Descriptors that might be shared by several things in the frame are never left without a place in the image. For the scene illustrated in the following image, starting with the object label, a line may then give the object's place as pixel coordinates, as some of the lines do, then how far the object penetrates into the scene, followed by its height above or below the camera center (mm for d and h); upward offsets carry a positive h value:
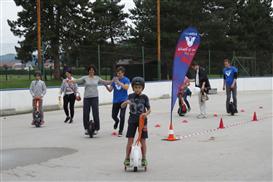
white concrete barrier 19625 -922
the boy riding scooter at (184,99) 17172 -850
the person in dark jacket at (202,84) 16275 -341
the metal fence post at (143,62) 31192 +685
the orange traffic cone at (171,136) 11258 -1358
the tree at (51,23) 46500 +4863
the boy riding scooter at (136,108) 8180 -547
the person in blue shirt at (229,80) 16953 -229
